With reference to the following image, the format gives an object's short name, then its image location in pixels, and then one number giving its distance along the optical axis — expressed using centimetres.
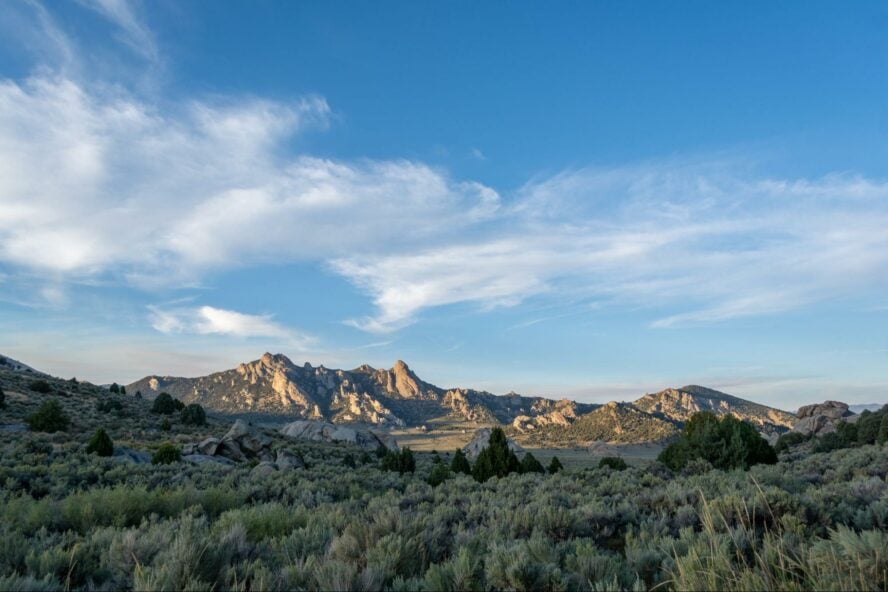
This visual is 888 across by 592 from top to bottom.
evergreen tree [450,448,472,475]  2884
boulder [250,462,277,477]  1785
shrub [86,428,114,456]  2262
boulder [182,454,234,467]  2682
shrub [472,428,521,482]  2350
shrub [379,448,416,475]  2922
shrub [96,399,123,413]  4716
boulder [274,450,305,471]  2473
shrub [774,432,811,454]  5359
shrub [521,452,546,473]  2541
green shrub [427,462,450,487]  1992
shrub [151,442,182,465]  2208
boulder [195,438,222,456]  3166
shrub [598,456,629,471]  3255
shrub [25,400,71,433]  3088
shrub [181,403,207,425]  4905
